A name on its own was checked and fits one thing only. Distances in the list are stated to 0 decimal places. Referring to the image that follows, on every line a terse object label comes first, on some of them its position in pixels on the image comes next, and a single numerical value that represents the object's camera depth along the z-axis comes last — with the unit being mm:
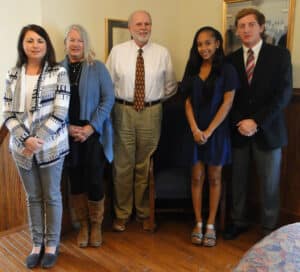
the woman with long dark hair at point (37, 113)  2180
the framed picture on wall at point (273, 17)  2652
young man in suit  2416
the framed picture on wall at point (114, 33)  3000
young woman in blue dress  2447
